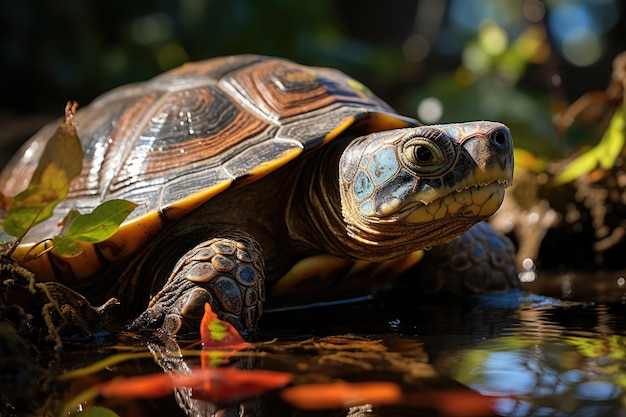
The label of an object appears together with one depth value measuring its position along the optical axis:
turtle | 0.80
